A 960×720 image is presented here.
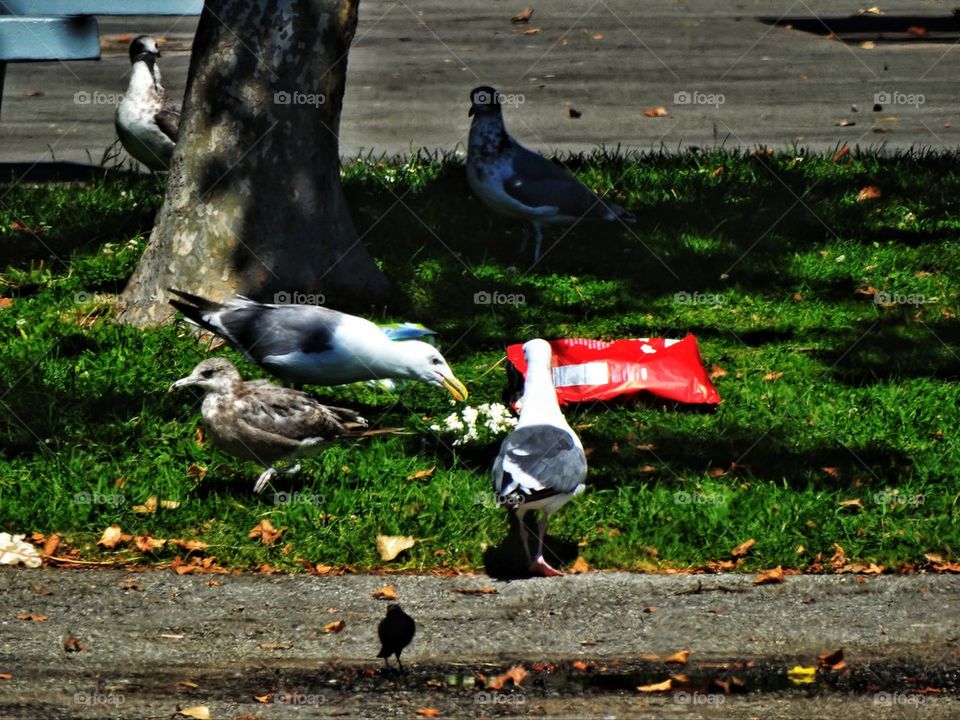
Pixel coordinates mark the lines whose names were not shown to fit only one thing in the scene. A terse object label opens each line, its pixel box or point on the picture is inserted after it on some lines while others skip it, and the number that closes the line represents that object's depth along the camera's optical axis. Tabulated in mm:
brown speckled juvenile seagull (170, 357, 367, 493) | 12547
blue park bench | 19797
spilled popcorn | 13703
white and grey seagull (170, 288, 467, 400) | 13914
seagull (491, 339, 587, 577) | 11031
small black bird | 9898
